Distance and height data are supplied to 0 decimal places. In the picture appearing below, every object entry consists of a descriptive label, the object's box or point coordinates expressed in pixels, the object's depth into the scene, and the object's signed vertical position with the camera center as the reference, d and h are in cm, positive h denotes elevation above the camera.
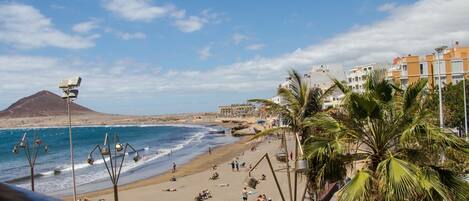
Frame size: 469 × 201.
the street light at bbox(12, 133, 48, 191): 1842 -108
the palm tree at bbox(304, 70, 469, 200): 699 -65
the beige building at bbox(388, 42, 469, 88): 5794 +402
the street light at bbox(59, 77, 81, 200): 1505 +86
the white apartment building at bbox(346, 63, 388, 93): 9076 +568
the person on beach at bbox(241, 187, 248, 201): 3183 -543
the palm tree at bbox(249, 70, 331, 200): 1194 +4
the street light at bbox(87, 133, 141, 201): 1408 -110
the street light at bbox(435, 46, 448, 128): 2085 +214
